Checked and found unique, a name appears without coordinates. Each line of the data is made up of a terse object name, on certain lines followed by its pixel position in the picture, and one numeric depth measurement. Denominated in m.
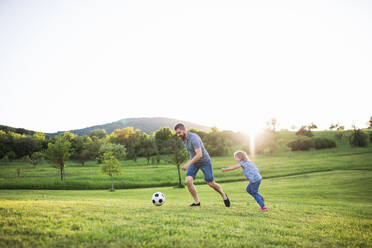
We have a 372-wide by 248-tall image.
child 7.84
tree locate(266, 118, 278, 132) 95.00
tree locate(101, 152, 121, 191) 32.66
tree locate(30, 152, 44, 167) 59.09
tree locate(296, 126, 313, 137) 93.24
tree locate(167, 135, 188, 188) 35.53
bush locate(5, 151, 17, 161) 71.56
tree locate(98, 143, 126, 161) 70.69
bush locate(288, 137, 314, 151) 79.43
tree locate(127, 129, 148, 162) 80.56
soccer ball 8.41
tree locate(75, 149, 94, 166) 73.31
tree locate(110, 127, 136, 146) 96.75
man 7.62
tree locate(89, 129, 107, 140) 129.75
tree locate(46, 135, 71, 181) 37.81
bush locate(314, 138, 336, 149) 79.03
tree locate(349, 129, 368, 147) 72.44
